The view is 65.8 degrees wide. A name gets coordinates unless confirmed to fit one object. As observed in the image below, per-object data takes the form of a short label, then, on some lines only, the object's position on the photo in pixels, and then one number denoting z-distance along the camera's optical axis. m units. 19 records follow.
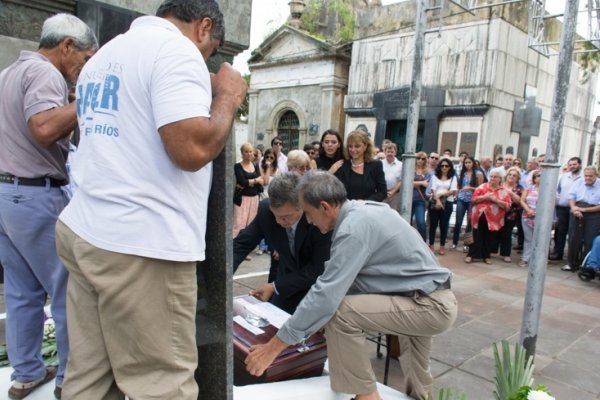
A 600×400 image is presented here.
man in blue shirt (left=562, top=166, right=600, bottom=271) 7.00
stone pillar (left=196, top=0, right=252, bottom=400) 1.65
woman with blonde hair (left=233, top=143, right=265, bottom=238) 6.71
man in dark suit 2.64
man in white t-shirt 1.30
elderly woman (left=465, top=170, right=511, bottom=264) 7.33
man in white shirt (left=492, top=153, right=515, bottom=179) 9.20
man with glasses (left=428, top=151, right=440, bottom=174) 8.63
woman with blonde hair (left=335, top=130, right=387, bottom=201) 5.13
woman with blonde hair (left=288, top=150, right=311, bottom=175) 5.07
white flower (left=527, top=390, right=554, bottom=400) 1.67
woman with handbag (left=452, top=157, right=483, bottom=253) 8.23
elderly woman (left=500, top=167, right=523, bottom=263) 7.53
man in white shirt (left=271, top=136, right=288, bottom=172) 8.03
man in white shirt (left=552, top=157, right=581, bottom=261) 7.58
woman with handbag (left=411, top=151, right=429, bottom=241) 7.65
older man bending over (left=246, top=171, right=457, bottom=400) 2.22
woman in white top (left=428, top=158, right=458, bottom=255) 7.71
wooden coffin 2.28
